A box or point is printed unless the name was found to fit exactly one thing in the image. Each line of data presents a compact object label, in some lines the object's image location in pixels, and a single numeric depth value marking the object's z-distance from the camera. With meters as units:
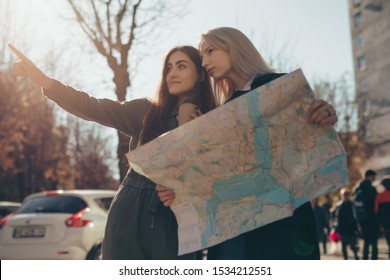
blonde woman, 1.98
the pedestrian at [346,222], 9.46
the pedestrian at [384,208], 8.26
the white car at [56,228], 6.65
